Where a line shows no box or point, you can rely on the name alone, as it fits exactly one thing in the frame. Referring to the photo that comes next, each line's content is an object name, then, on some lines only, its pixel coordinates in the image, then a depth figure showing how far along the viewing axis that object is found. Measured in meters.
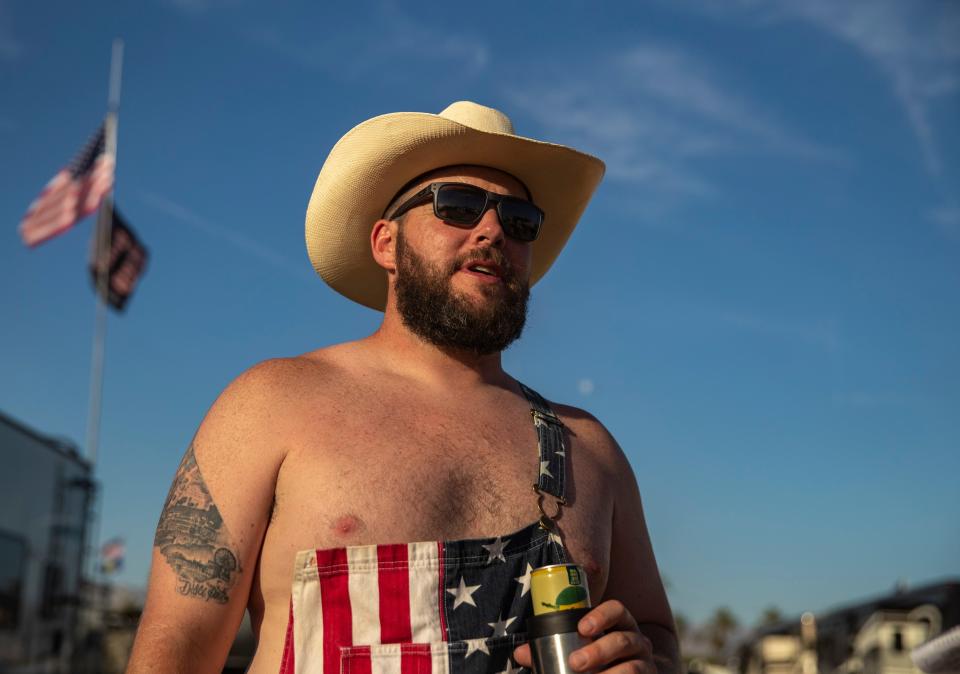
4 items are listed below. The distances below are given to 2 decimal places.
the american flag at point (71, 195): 17.12
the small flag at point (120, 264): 21.50
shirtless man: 2.29
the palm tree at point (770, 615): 72.41
